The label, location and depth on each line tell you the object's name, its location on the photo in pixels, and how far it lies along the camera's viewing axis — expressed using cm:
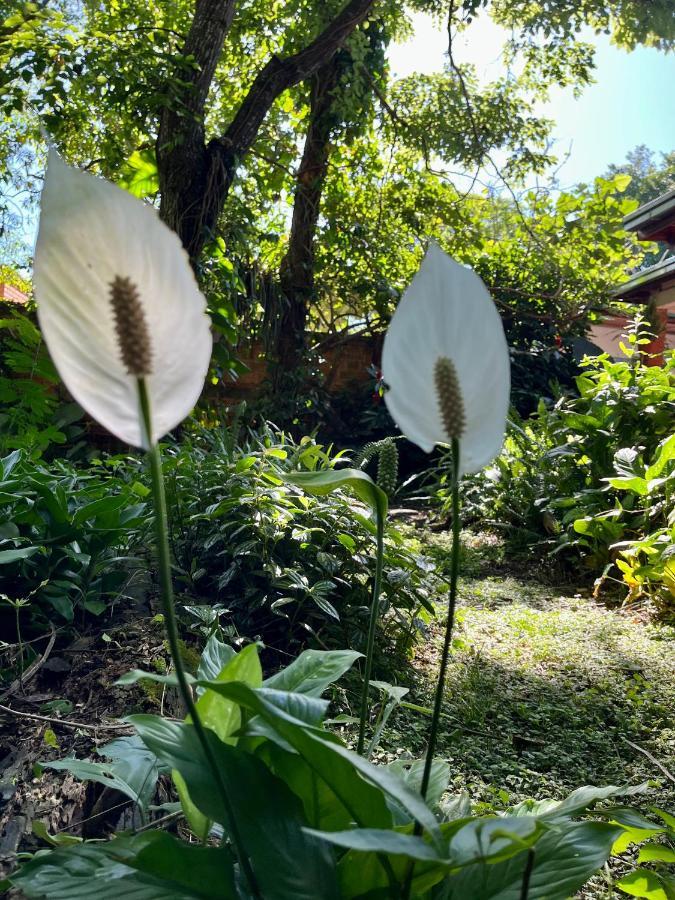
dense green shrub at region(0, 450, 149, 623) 189
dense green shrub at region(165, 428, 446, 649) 242
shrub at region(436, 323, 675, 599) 333
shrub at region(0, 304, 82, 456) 335
